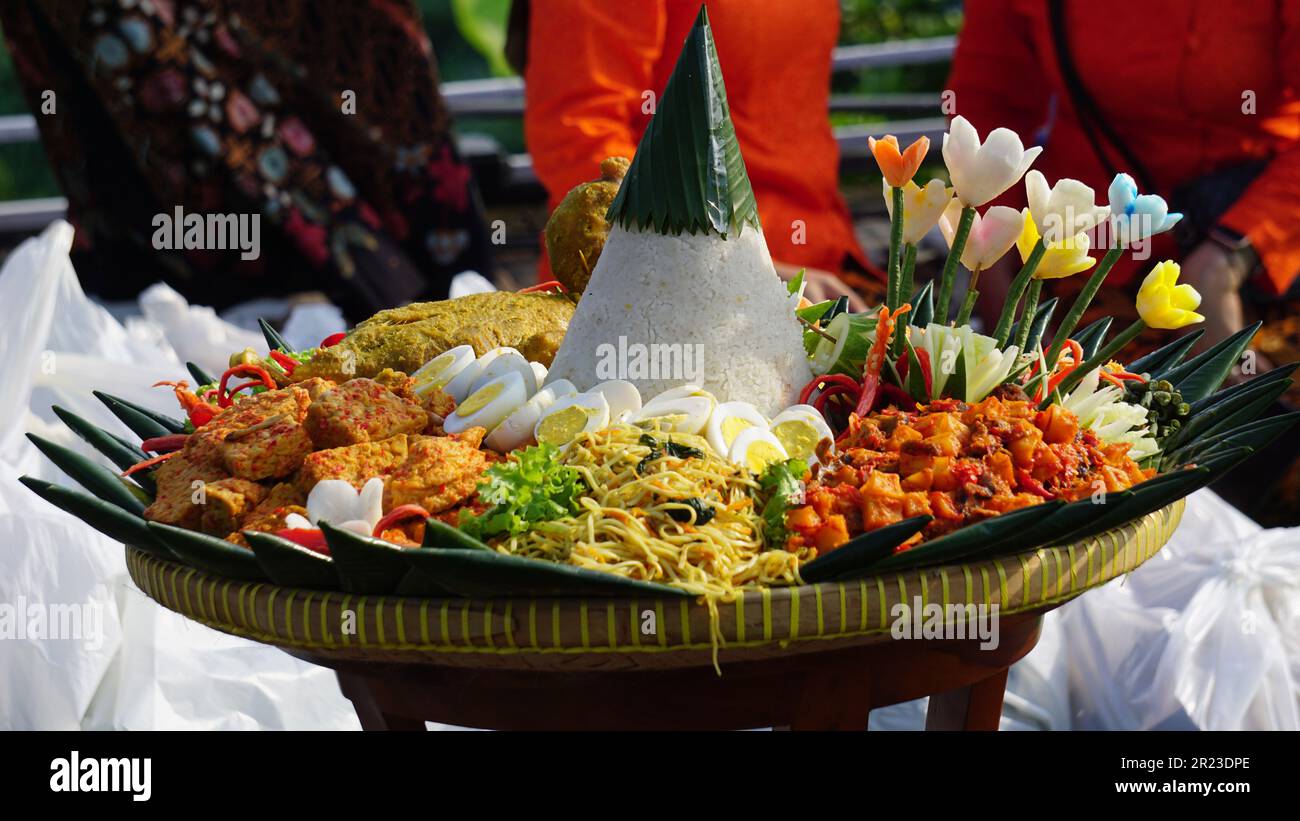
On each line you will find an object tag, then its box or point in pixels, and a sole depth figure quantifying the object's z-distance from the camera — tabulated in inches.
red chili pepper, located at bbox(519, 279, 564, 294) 91.7
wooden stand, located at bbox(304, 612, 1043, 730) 79.4
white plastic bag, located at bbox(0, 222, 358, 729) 93.9
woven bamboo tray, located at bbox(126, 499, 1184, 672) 77.0
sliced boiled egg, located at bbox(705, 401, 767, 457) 82.0
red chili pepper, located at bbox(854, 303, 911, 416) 84.2
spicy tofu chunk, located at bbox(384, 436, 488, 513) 80.1
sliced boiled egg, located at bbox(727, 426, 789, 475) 81.3
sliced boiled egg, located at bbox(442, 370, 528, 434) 83.2
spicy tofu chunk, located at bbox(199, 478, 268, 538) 80.7
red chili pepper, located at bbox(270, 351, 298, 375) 88.7
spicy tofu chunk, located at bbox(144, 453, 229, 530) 81.1
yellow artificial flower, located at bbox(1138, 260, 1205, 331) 83.3
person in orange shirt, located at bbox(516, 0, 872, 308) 106.9
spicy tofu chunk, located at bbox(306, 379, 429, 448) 81.8
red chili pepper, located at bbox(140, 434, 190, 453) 85.3
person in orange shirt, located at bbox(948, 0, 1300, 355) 107.2
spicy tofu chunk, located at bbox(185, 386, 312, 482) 81.8
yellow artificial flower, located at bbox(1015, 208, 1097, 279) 83.3
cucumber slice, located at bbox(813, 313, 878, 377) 86.2
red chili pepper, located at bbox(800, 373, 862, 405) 85.1
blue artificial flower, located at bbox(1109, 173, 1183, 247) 82.9
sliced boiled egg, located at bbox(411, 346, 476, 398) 85.4
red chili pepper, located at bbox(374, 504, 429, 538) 79.4
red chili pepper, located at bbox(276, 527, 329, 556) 78.9
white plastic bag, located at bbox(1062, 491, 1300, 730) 99.3
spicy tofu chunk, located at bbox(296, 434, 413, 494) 80.8
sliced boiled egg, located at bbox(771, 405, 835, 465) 82.5
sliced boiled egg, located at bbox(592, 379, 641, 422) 82.9
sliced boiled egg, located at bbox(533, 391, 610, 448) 82.2
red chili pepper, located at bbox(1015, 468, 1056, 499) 81.0
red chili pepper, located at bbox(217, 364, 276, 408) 87.6
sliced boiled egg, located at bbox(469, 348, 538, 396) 84.7
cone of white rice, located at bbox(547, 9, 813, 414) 83.4
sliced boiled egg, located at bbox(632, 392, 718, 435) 82.2
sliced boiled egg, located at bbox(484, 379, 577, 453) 82.8
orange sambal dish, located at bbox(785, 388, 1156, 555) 79.8
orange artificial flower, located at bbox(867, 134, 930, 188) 83.7
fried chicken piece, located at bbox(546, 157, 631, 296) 89.9
